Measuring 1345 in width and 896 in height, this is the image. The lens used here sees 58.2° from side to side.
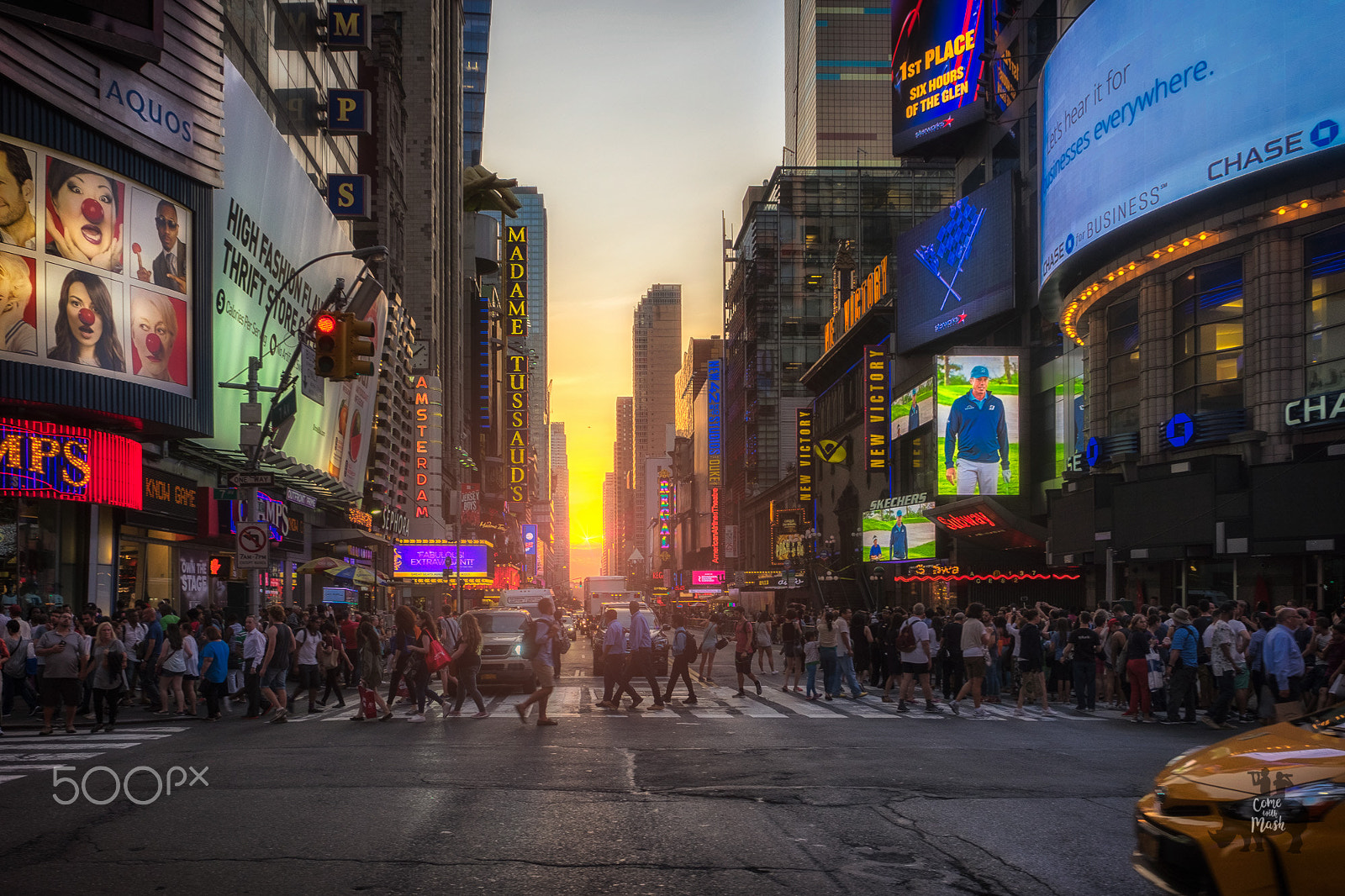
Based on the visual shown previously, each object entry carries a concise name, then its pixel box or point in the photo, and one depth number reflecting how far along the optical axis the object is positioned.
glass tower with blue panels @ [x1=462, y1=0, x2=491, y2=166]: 155.62
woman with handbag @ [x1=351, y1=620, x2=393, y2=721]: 18.97
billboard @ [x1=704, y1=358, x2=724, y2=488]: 140.62
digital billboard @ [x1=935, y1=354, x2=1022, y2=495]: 47.66
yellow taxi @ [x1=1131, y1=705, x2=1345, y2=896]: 5.24
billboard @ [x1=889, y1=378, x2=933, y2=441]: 51.69
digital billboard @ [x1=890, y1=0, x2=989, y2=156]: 55.09
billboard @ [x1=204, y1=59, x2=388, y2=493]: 29.59
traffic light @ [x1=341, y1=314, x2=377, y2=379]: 17.75
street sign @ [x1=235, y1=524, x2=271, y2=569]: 22.75
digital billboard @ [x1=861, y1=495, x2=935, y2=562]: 52.79
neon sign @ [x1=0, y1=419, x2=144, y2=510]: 22.50
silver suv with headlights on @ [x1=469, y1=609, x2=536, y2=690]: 24.33
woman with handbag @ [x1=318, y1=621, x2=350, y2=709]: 21.58
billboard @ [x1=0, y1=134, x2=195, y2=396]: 22.14
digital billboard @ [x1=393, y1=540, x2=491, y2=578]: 55.75
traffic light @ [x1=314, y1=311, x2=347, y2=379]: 17.56
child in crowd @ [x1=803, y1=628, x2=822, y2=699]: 23.47
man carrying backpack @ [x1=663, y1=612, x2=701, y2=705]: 22.03
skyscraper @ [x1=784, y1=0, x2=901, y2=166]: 112.12
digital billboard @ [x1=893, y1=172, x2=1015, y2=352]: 49.47
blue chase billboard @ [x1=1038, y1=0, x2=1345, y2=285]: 26.42
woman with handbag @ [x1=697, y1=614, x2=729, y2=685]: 27.55
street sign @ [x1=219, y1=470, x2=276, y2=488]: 23.59
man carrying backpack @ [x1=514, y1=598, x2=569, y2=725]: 17.16
